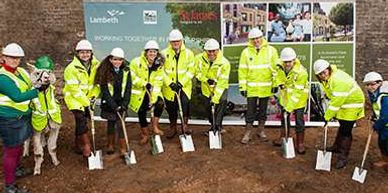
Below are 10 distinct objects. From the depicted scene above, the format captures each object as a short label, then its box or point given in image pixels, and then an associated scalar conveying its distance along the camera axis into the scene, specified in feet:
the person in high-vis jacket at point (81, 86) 27.09
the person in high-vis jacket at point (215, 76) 29.48
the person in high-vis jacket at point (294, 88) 27.63
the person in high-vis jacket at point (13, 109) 23.63
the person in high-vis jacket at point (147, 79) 28.66
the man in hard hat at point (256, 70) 29.25
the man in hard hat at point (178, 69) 29.66
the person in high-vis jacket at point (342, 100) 25.17
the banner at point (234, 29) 32.01
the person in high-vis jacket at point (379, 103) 24.47
